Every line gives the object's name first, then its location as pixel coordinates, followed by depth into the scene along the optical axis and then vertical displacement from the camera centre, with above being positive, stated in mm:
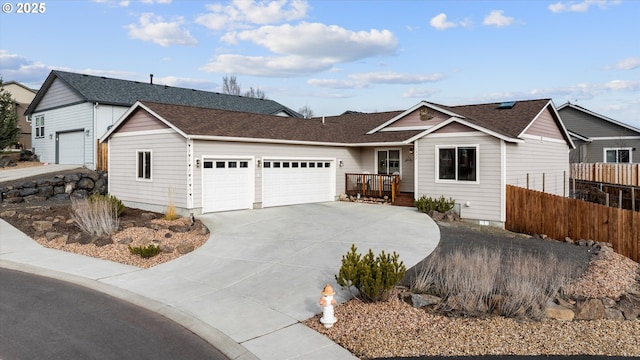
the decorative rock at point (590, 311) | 6902 -2124
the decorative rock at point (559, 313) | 6863 -2145
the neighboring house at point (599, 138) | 30141 +2500
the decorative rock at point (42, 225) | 13586 -1558
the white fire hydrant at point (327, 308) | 6546 -1967
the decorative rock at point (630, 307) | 6998 -2128
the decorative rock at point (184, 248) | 11245 -1876
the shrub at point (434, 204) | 16531 -1113
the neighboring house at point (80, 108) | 24922 +3999
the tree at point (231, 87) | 71750 +14076
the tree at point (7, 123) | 27688 +3276
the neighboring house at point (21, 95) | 42625 +9275
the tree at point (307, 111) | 83125 +11790
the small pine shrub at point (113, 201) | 14547 -899
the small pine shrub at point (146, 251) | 10617 -1824
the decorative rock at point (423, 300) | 7273 -2067
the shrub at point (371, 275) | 7246 -1659
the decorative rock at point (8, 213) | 15523 -1355
